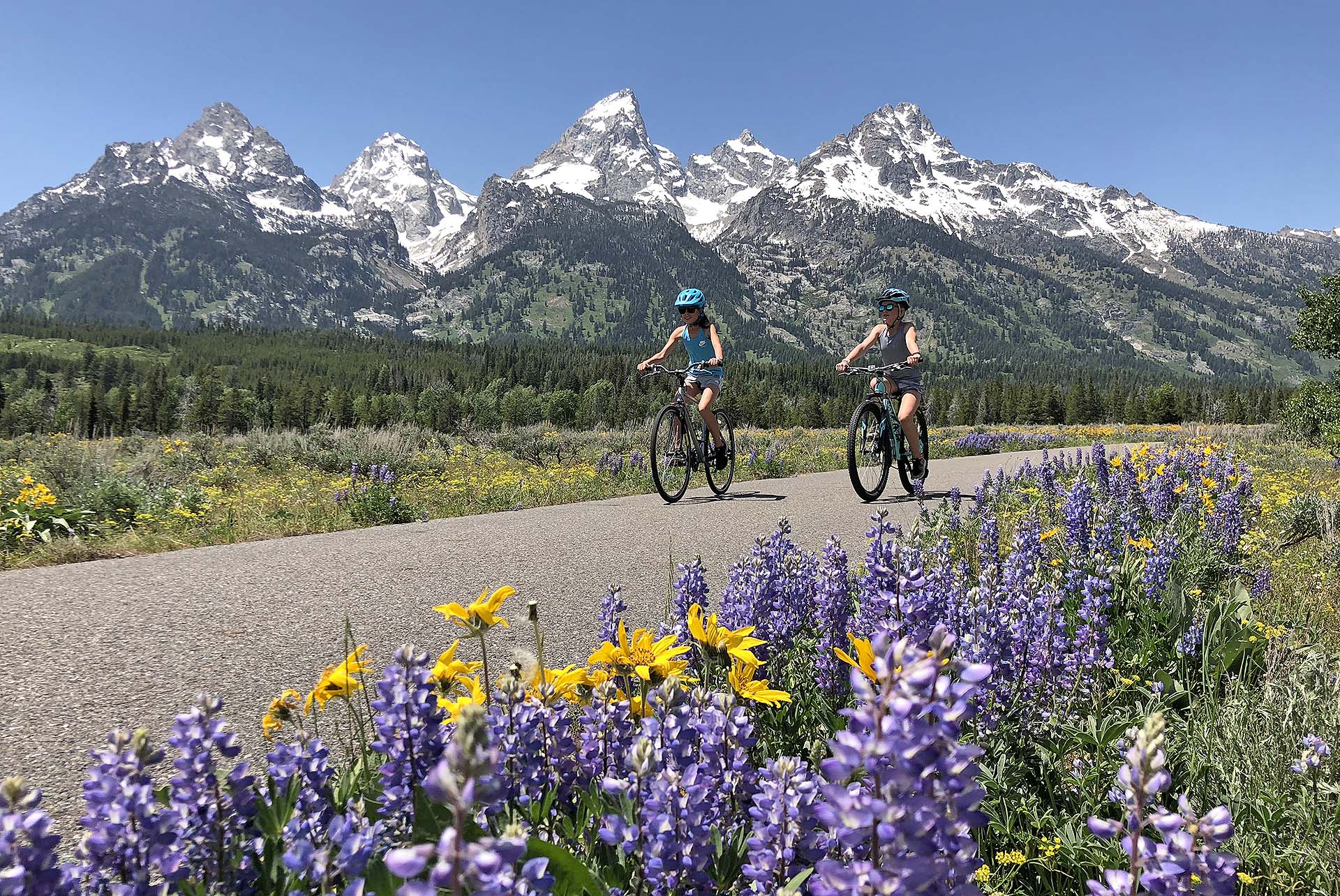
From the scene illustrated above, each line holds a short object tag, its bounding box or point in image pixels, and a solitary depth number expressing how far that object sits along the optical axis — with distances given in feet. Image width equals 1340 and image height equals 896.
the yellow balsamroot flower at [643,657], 5.82
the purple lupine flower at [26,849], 2.87
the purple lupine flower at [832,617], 8.37
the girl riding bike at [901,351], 28.45
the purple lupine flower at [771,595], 8.85
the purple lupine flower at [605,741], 5.49
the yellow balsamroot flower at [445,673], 5.43
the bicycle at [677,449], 30.07
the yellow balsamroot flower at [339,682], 5.19
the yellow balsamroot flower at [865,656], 3.89
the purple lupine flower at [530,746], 4.86
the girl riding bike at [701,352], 29.55
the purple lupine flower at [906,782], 2.55
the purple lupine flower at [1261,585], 13.21
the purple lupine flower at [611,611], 7.76
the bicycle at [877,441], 28.94
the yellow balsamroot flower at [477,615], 5.43
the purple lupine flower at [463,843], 1.91
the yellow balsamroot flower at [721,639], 6.06
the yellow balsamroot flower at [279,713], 5.38
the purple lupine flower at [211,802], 4.06
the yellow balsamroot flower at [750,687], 6.06
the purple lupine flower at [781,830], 4.04
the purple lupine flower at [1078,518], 14.80
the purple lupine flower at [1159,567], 12.30
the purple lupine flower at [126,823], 3.66
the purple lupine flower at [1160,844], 2.80
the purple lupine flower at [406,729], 4.22
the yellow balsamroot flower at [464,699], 4.90
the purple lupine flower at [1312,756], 7.01
